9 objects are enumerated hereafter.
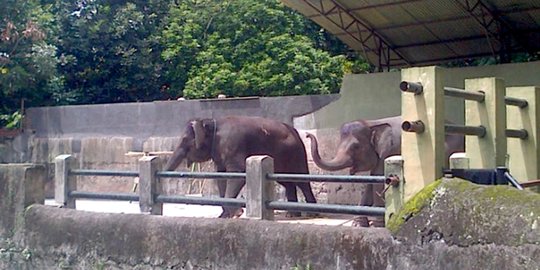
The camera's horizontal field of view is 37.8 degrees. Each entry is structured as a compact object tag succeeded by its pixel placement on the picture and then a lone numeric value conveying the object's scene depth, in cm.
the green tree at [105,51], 2009
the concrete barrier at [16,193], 950
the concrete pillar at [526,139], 797
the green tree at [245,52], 1972
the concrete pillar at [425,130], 642
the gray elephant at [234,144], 1145
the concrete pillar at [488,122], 700
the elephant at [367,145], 1080
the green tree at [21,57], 1711
